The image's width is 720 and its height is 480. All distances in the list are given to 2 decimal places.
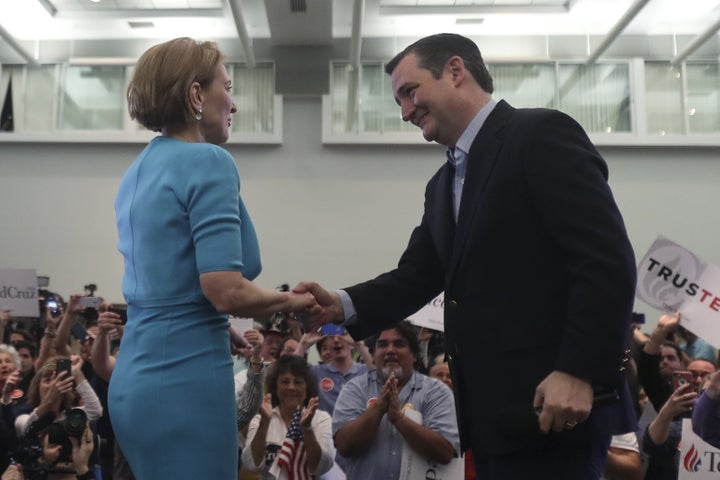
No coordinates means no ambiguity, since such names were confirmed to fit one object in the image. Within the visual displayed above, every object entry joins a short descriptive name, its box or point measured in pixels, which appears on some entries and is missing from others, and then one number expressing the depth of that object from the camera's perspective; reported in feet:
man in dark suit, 5.79
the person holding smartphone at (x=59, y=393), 15.90
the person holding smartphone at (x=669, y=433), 15.20
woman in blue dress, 5.75
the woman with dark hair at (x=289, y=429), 14.34
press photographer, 14.83
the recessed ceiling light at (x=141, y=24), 42.60
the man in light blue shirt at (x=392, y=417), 14.11
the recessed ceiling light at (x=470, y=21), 41.90
